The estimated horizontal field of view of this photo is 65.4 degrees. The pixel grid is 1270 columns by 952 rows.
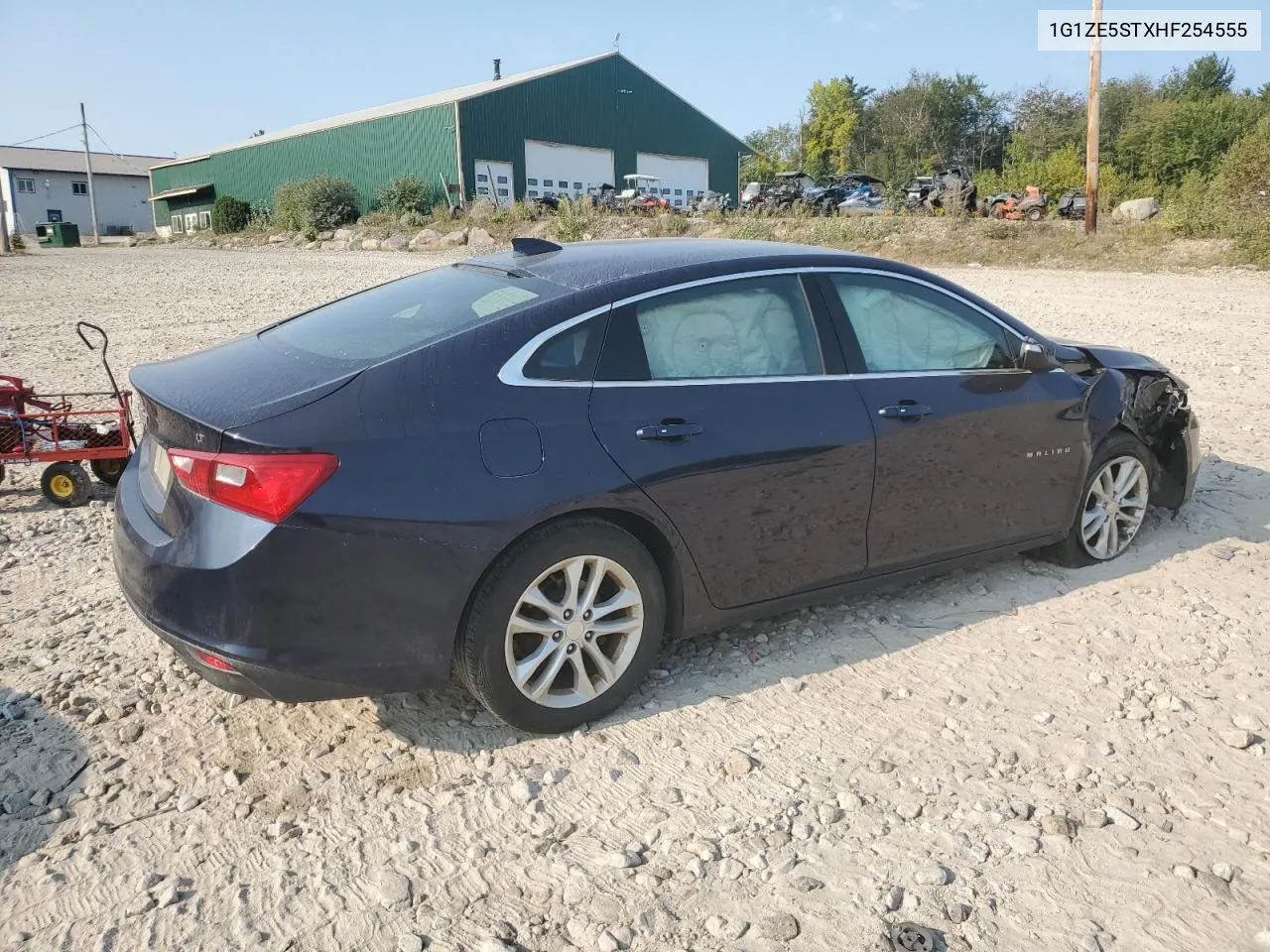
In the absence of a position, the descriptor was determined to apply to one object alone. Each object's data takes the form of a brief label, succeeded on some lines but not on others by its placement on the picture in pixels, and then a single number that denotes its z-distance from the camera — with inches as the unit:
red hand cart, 220.7
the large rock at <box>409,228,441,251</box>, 1185.4
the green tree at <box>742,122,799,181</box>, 2470.5
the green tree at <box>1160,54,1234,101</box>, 2219.5
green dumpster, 1804.9
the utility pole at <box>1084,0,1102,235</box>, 860.6
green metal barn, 1561.3
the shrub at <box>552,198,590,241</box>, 1050.7
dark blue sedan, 113.8
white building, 2763.3
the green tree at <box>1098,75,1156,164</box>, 2134.6
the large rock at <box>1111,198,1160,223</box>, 1000.9
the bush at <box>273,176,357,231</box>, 1563.7
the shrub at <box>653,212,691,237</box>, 1074.7
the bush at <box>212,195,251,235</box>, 1887.3
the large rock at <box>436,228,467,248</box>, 1165.1
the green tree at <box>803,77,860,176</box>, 2623.0
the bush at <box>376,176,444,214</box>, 1513.3
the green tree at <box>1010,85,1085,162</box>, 2048.5
